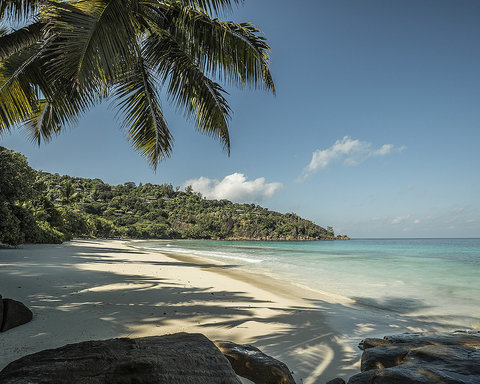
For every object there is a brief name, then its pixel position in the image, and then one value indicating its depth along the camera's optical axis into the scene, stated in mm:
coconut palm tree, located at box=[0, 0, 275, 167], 3627
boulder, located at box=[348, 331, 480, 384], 1781
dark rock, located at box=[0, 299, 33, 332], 3020
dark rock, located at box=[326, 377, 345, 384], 2298
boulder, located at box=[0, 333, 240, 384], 1278
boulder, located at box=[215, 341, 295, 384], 2195
